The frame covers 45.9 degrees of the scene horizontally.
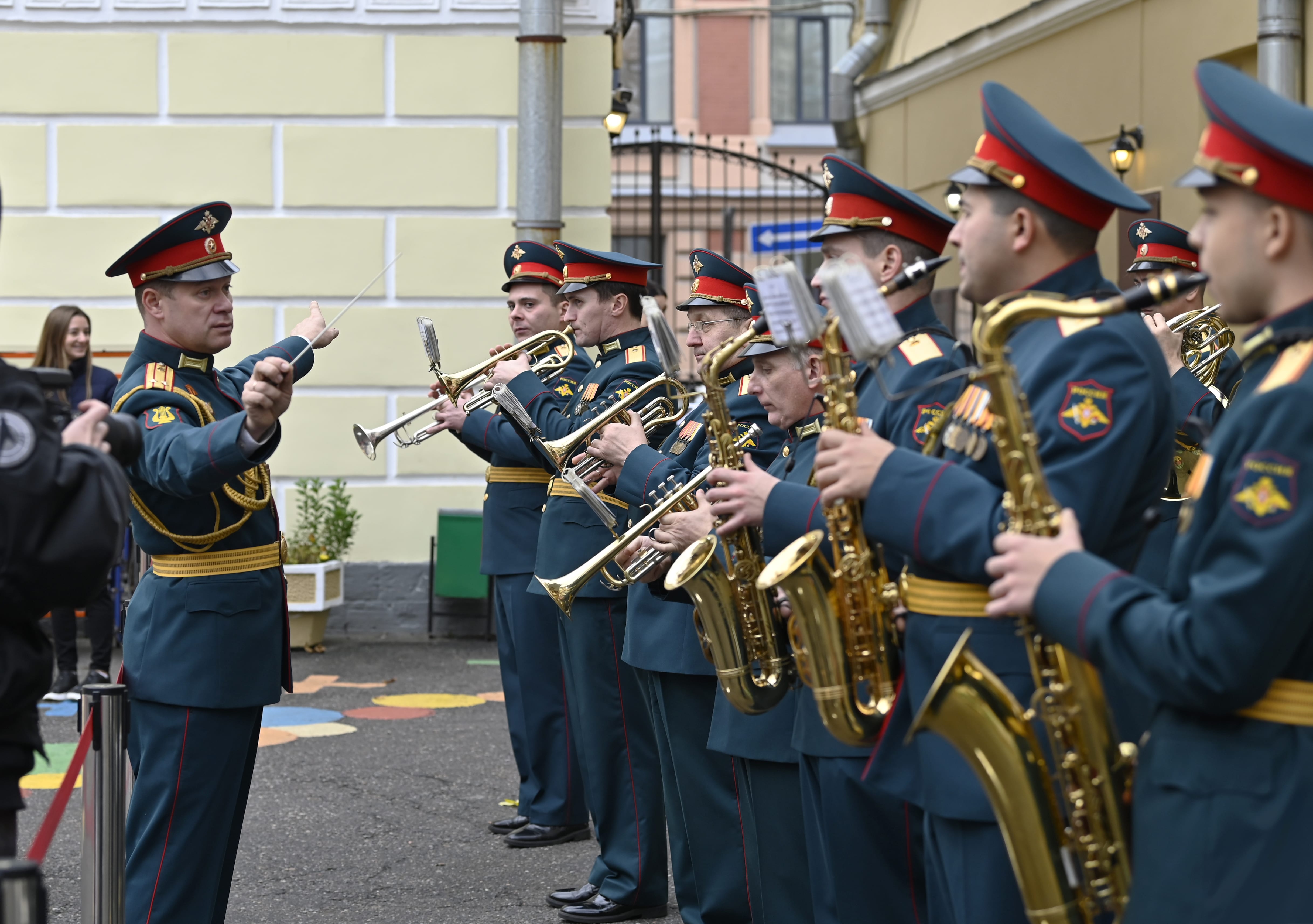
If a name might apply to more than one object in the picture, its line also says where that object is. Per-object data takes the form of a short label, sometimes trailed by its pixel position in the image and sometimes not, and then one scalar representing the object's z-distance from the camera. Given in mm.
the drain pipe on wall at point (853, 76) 18641
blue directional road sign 12945
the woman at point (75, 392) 8023
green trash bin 9516
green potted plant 9266
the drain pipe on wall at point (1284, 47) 10258
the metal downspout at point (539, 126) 9344
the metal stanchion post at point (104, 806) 3938
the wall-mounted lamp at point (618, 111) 10898
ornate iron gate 21469
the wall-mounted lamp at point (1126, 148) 12555
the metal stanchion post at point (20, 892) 2395
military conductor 3955
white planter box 9203
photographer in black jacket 2637
